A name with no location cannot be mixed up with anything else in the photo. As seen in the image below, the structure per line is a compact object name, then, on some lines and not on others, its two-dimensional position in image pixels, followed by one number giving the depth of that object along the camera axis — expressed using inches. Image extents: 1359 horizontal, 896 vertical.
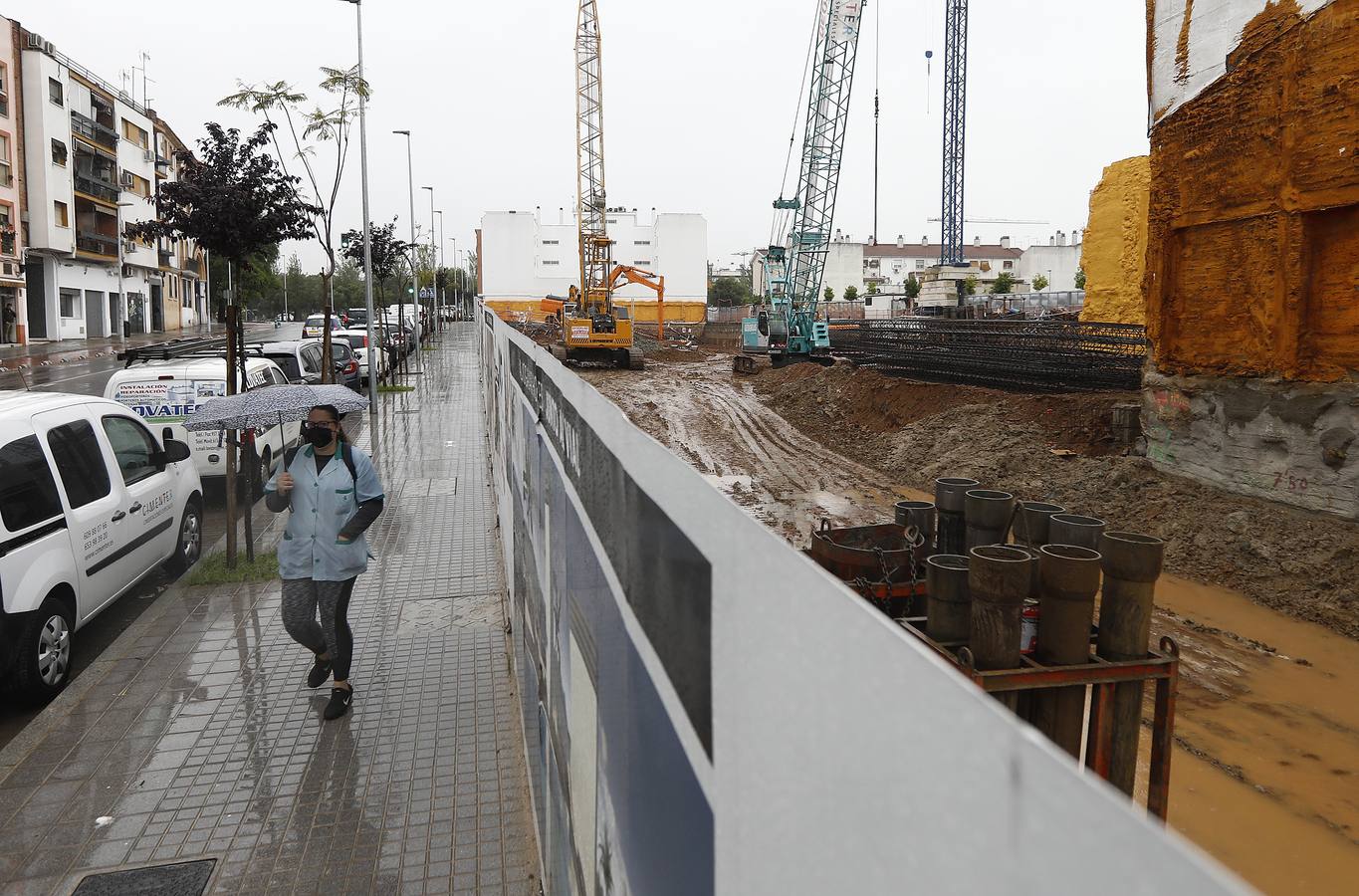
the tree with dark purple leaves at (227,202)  491.5
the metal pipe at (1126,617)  127.6
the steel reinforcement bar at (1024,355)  708.4
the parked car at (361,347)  1063.0
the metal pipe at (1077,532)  143.9
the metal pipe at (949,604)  126.0
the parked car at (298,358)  679.7
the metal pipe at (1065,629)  123.3
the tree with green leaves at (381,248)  1312.7
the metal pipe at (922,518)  161.9
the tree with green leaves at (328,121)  617.3
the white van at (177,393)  445.4
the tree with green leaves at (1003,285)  2555.6
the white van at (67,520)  238.7
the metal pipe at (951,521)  163.8
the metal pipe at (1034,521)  158.4
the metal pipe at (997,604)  115.1
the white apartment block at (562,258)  3048.7
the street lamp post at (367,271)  805.2
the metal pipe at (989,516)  149.1
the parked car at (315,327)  1676.4
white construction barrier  22.8
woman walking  235.9
